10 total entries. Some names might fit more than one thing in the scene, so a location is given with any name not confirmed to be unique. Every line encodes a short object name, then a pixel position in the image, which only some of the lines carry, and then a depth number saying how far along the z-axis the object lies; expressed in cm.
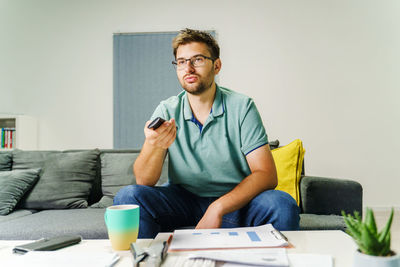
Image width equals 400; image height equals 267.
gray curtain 359
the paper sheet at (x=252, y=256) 63
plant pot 47
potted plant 48
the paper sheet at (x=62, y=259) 66
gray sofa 154
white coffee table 70
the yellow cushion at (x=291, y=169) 183
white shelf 338
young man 115
